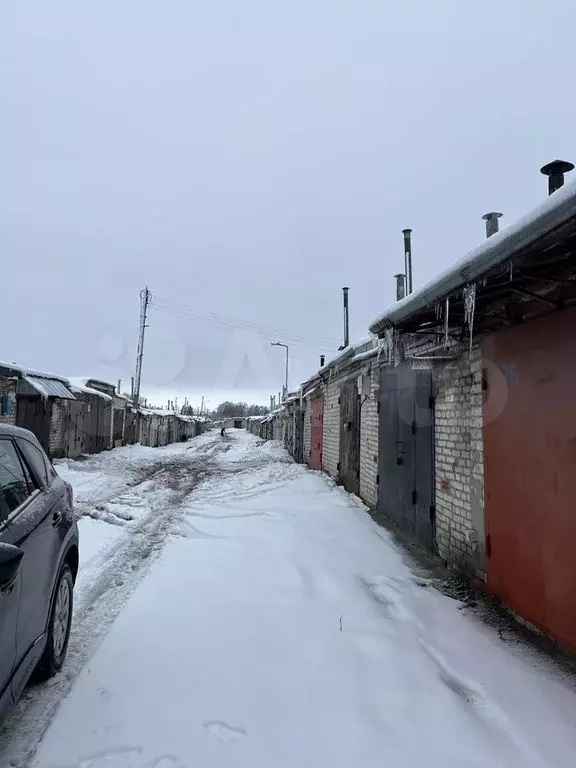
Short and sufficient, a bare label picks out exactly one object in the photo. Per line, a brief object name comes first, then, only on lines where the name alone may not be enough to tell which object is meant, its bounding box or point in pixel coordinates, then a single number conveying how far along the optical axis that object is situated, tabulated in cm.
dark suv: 214
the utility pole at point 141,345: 2956
